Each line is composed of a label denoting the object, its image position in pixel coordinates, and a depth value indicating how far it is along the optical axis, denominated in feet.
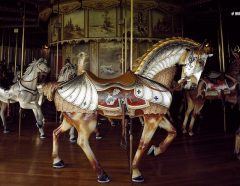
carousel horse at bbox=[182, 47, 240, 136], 21.88
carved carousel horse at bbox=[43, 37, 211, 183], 10.91
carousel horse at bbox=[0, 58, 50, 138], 21.38
